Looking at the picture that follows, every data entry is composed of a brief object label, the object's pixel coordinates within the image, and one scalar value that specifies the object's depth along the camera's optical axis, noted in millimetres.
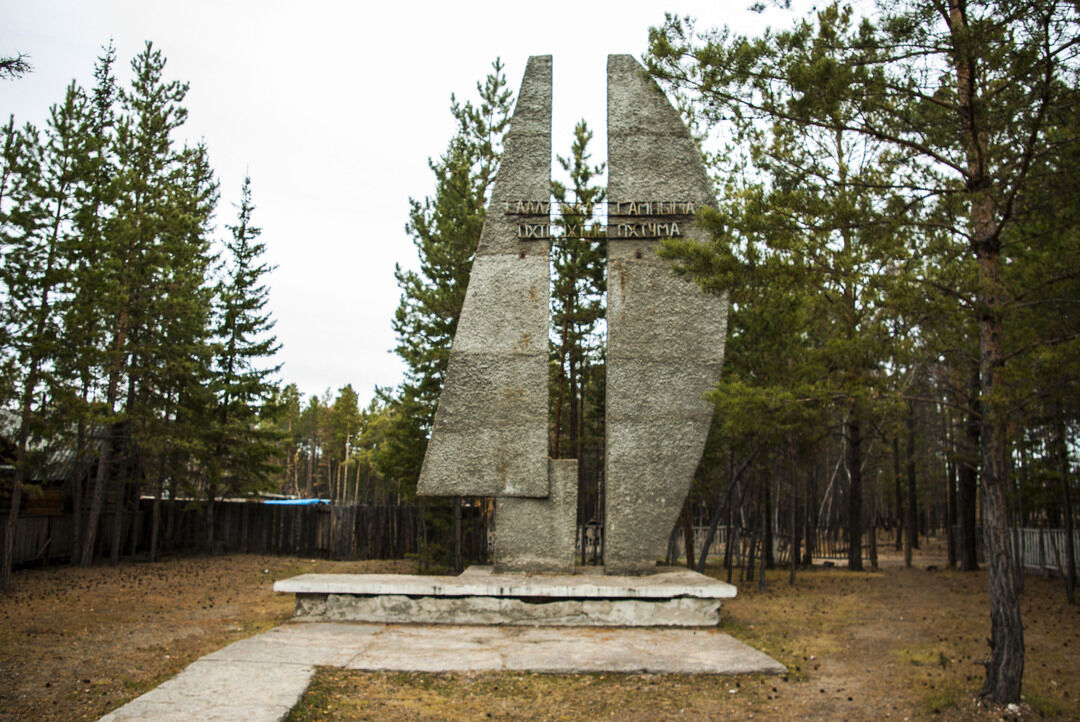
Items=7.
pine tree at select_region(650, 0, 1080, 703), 5848
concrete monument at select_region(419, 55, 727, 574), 10766
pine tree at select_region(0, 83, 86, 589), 11539
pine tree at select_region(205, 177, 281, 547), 20594
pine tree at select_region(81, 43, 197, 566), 15602
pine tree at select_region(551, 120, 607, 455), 17016
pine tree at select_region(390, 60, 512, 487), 15570
